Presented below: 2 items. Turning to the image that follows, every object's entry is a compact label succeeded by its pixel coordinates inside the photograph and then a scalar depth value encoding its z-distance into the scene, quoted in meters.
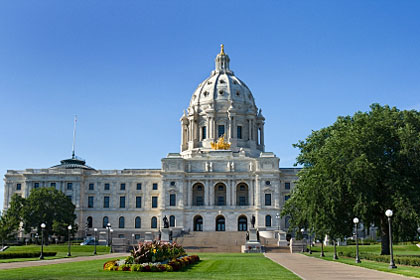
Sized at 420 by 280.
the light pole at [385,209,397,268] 33.19
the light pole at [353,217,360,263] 41.29
